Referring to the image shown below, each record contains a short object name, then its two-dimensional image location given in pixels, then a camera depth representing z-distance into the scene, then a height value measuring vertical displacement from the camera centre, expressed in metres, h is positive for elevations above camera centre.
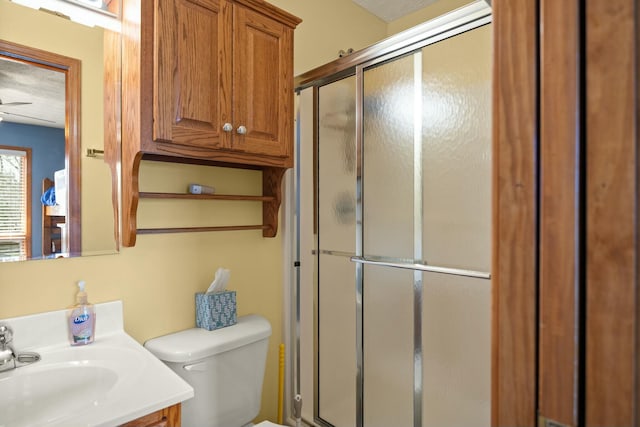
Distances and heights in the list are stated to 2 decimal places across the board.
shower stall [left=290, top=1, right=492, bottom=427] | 1.20 -0.08
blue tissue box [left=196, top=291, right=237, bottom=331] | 1.46 -0.41
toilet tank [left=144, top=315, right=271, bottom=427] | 1.28 -0.59
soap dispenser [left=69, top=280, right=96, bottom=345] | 1.18 -0.36
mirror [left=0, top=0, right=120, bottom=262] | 1.12 +0.27
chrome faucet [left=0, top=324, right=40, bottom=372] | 1.00 -0.41
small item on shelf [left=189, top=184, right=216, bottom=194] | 1.45 +0.10
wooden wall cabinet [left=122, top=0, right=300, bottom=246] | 1.16 +0.47
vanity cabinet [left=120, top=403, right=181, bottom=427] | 0.85 -0.51
